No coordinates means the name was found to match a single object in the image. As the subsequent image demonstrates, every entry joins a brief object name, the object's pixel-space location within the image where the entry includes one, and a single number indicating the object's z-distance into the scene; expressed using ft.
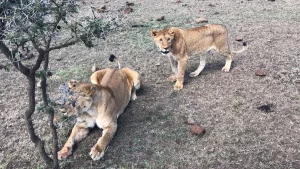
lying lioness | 14.98
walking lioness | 19.30
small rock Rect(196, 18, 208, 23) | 28.84
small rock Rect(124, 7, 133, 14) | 31.98
